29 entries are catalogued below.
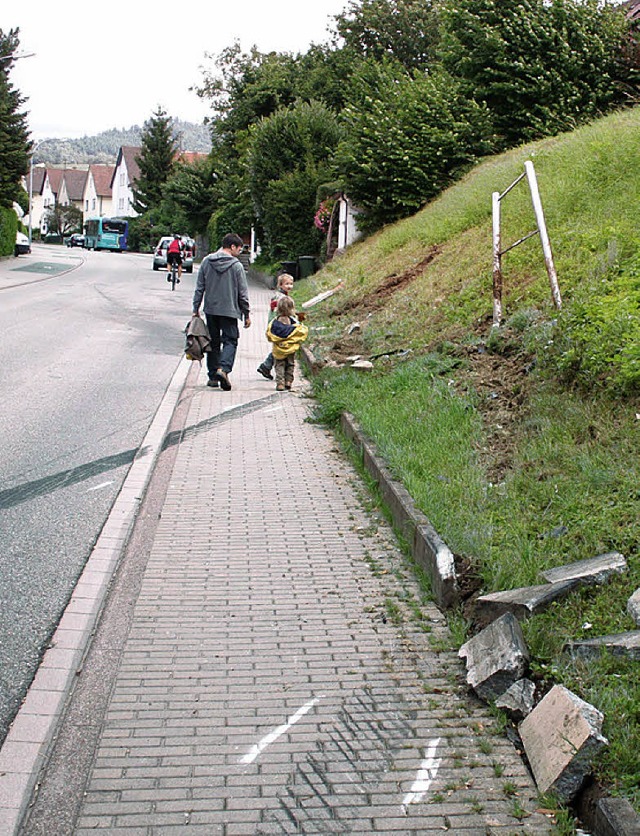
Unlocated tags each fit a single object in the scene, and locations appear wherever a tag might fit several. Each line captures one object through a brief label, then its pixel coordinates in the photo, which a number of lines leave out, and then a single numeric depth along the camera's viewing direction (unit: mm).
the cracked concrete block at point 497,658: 3781
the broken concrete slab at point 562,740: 3135
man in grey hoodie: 11203
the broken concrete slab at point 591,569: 4211
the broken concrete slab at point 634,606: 3873
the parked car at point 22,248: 50469
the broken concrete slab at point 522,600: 4105
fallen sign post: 8445
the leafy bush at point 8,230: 45494
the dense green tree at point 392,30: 45625
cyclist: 32375
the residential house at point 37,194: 141625
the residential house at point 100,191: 133500
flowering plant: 30938
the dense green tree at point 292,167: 32938
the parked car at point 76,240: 90062
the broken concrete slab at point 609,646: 3631
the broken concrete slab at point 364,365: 10242
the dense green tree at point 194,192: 63906
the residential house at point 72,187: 149238
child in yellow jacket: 11281
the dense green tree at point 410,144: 22188
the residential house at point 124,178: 119875
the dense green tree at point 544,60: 20984
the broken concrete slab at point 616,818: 2783
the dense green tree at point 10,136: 43188
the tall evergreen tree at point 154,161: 86938
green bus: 80938
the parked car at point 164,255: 44125
